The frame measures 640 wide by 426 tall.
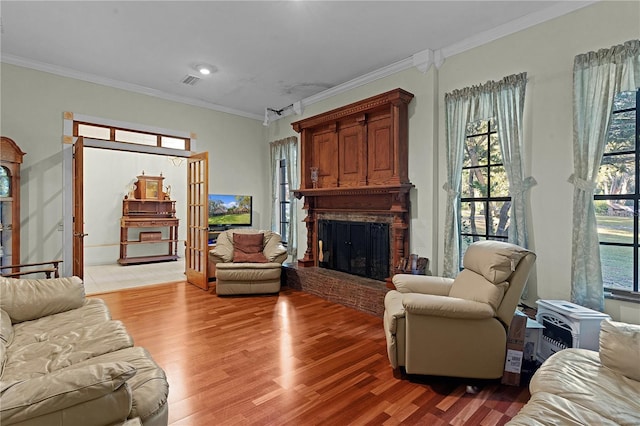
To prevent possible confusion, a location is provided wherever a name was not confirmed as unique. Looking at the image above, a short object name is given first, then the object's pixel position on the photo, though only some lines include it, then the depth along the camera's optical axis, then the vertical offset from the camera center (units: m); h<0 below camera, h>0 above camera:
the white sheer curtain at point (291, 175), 5.86 +0.71
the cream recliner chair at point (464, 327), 2.27 -0.82
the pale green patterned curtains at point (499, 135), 3.19 +0.82
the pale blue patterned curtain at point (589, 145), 2.68 +0.59
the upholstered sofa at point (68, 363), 1.08 -0.77
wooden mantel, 4.03 +0.71
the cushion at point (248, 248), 4.92 -0.56
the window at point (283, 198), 6.39 +0.31
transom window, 4.80 +1.26
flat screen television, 6.05 +0.06
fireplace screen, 4.32 -0.50
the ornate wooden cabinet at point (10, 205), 3.99 +0.11
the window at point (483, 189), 3.45 +0.27
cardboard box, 2.30 -1.04
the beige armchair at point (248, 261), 4.58 -0.73
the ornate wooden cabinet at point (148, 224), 7.66 -0.25
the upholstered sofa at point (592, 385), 1.34 -0.85
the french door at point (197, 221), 5.03 -0.13
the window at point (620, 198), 2.68 +0.12
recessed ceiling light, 4.33 +2.00
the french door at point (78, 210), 4.21 +0.05
